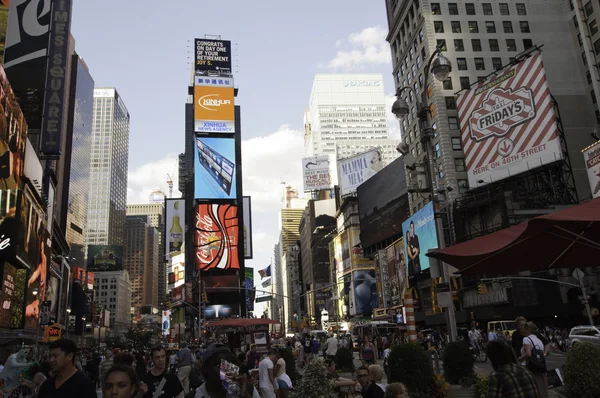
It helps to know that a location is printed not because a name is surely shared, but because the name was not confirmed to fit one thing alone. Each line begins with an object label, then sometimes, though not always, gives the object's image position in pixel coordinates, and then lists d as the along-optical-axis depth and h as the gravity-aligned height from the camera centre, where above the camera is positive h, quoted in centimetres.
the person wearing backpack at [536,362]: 828 -63
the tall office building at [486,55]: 6203 +3300
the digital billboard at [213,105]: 11119 +4937
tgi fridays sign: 4953 +1936
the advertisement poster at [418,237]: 5928 +1075
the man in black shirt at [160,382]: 714 -50
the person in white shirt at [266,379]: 1205 -91
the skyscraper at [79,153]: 14475 +5738
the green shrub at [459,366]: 1177 -85
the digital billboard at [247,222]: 14481 +3157
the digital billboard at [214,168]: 10719 +3475
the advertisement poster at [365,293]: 9656 +708
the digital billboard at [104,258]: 17088 +2872
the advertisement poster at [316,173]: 16725 +5041
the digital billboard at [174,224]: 14075 +3143
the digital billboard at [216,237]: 10600 +2069
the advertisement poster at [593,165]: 4750 +1357
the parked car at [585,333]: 2539 -75
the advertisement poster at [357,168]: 11319 +3484
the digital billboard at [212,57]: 12672 +6713
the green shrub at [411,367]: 1124 -80
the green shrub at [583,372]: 801 -80
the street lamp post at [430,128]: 1369 +535
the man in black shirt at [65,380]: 523 -28
